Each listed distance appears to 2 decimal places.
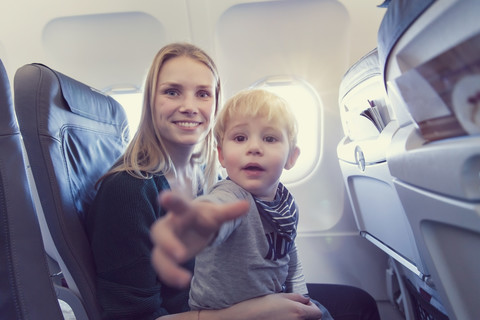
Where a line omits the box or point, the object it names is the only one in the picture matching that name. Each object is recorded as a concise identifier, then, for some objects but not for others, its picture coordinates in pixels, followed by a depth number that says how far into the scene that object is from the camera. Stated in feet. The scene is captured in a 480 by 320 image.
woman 3.14
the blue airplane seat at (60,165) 3.20
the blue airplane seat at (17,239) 2.75
